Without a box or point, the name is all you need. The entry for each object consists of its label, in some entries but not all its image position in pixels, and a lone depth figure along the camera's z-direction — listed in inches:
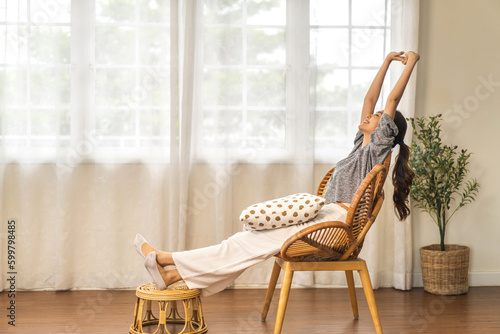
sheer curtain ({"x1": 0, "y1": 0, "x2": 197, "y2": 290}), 156.4
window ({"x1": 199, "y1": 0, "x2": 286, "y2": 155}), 159.2
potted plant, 152.5
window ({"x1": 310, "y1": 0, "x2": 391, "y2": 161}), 162.4
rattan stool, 108.8
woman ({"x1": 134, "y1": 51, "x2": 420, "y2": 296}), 110.5
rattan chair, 105.7
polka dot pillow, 109.7
